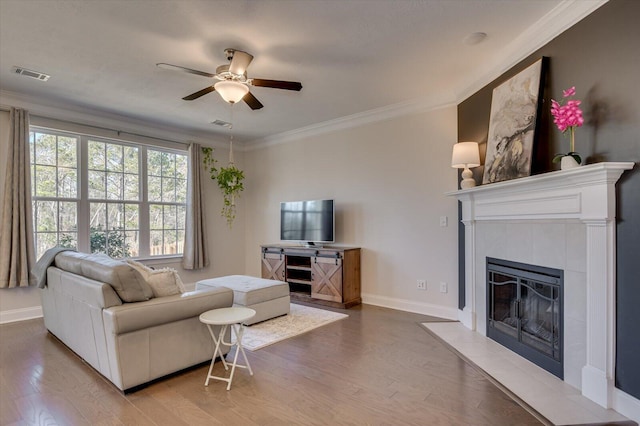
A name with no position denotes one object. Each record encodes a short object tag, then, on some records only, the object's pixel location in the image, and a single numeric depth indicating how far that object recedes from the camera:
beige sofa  2.38
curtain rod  4.10
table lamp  3.52
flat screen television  5.07
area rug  3.39
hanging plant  5.49
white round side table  2.47
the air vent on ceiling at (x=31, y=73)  3.47
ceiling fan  2.89
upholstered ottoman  3.87
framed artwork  2.79
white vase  2.30
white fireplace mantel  2.12
